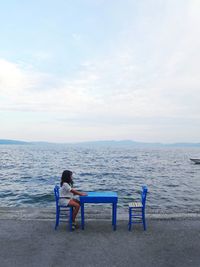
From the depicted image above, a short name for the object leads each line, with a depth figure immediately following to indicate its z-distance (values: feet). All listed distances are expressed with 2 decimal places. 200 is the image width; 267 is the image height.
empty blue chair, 19.20
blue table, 19.11
